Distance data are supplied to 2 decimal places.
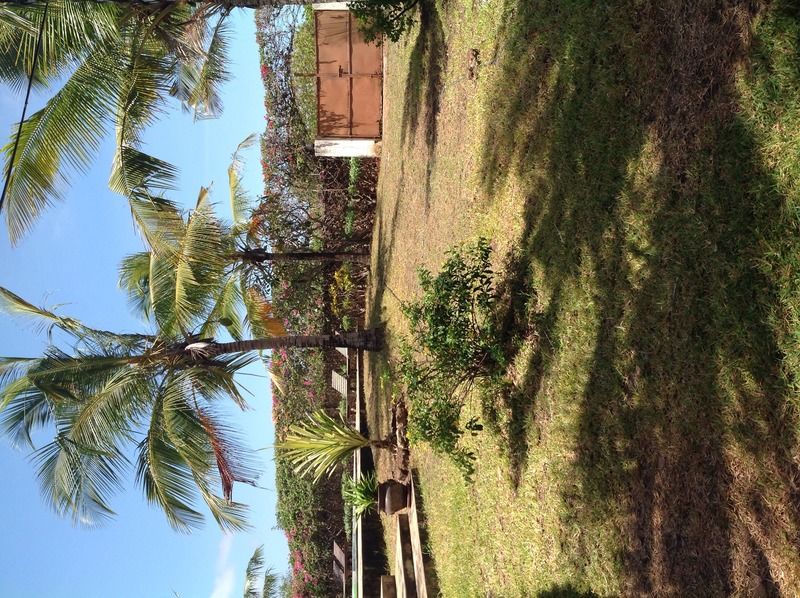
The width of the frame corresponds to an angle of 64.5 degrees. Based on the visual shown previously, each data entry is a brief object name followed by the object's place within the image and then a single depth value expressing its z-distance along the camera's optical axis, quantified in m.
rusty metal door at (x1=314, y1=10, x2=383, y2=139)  13.12
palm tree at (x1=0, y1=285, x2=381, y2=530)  7.62
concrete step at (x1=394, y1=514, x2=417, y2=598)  8.27
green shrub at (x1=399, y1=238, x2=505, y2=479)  6.12
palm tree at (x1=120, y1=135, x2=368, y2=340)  8.22
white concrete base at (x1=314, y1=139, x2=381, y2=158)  13.85
